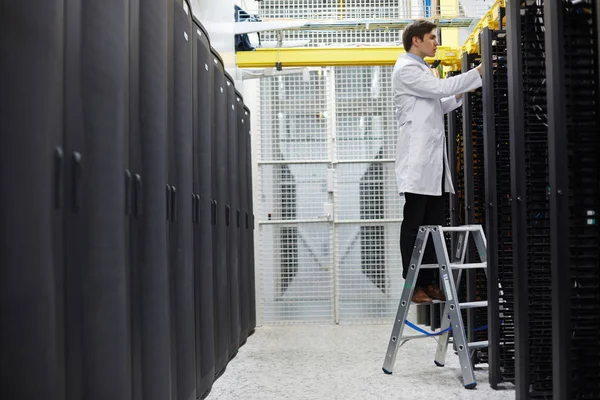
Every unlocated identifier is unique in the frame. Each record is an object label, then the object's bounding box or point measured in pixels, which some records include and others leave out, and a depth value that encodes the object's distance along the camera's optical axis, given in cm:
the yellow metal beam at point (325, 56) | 630
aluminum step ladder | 380
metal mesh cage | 692
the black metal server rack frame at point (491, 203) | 355
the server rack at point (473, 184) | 432
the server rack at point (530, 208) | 295
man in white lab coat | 438
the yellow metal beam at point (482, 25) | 418
